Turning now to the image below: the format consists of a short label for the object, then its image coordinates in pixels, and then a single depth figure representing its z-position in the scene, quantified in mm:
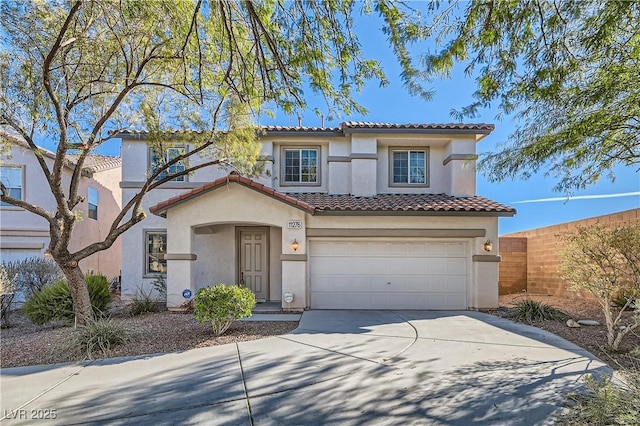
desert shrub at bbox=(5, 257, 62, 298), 10047
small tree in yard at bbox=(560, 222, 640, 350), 6547
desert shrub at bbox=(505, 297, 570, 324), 8734
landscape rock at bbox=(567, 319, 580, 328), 8093
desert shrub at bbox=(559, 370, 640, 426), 3452
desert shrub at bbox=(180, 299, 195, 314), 9648
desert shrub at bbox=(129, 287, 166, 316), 9652
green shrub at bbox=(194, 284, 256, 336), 7055
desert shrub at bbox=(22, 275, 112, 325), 8648
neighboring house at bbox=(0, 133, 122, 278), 12977
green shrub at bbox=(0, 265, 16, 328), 8644
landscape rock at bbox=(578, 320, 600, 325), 8266
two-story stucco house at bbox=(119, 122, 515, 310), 10180
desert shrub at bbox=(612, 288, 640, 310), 6465
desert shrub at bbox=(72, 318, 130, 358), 6250
